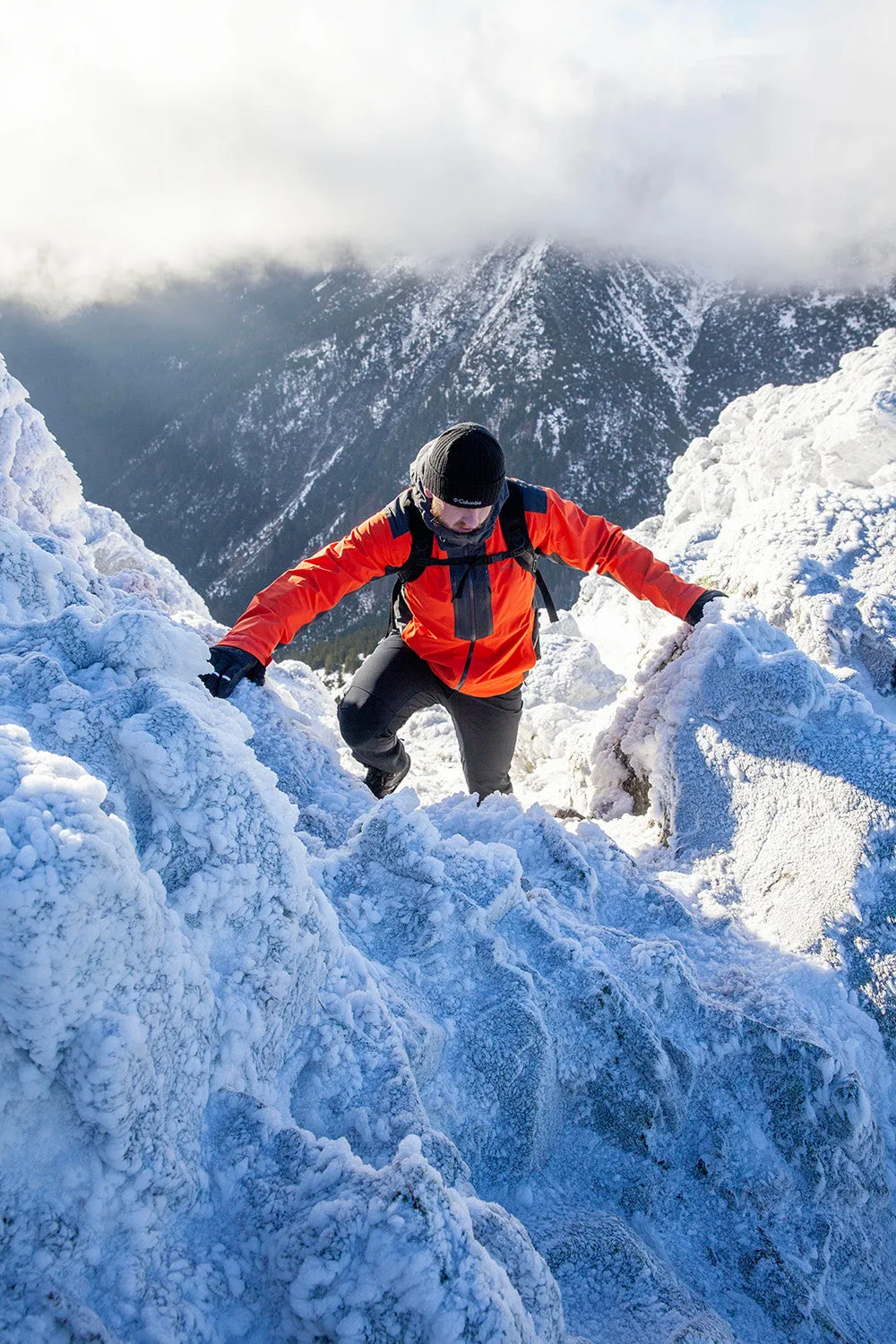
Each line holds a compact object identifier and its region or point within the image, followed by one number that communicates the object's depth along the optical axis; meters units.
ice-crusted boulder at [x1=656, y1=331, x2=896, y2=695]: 5.70
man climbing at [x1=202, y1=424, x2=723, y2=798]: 4.40
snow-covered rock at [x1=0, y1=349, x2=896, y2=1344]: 1.75
